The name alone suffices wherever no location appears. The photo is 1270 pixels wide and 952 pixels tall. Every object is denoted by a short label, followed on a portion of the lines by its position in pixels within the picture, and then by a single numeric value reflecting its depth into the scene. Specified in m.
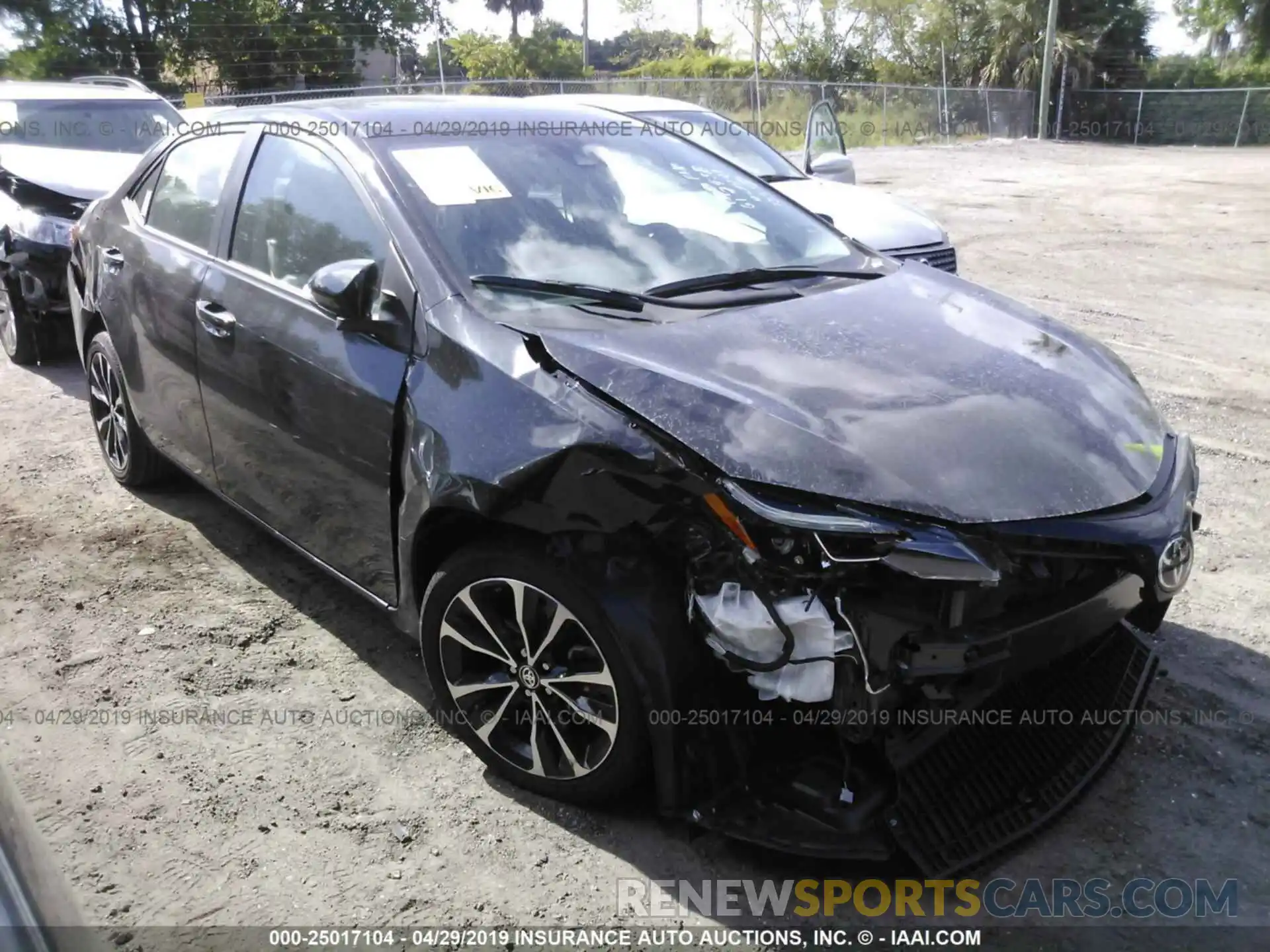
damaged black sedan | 2.37
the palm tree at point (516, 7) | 84.00
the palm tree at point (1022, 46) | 37.88
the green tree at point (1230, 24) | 44.78
